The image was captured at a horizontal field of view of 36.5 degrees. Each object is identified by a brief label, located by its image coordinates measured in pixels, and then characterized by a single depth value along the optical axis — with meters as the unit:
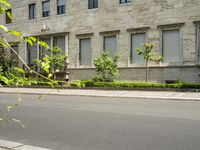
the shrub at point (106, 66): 25.73
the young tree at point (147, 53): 24.27
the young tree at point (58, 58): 28.80
